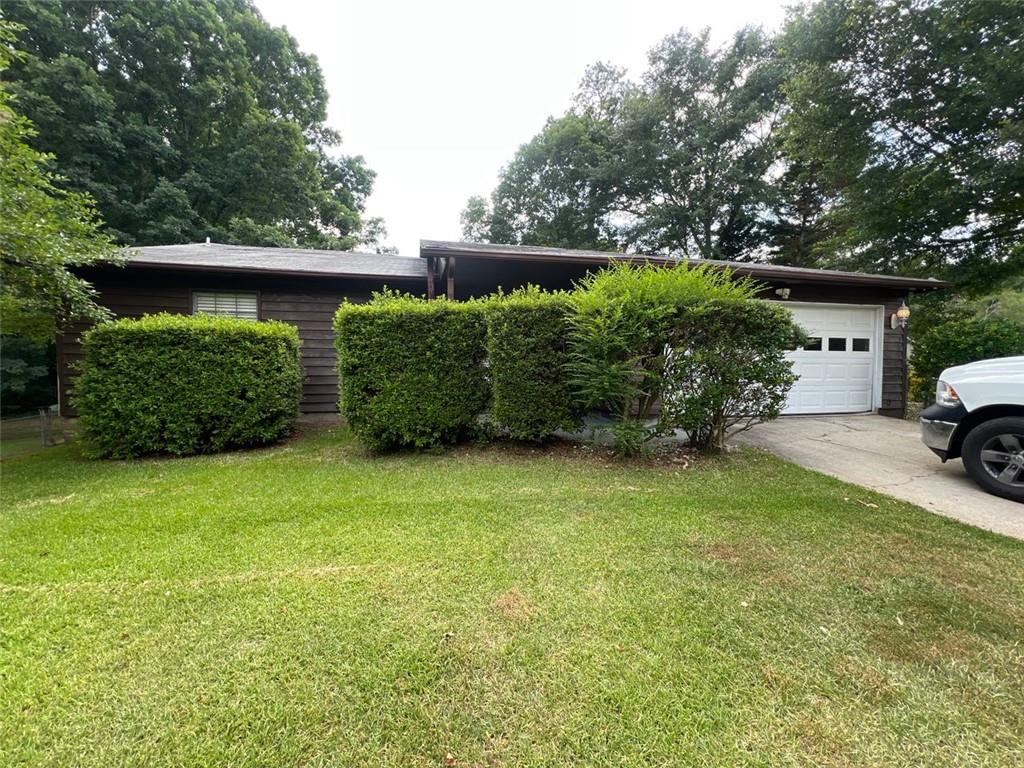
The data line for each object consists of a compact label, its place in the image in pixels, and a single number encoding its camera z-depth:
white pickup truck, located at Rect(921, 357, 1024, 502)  3.18
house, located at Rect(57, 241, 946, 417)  6.19
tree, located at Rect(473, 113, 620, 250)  17.86
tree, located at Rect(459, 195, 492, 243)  21.58
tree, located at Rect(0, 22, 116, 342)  3.90
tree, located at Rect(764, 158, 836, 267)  15.24
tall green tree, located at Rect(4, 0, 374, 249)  11.32
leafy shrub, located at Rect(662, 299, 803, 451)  4.01
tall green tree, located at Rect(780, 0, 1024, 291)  7.67
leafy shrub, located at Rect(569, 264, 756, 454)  3.87
